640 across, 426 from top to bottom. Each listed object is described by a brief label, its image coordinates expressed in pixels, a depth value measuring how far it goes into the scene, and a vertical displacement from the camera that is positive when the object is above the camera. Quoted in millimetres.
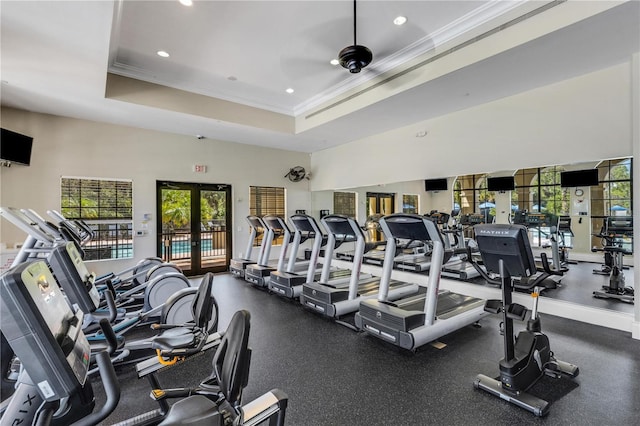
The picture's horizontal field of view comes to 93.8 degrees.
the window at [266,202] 8367 +355
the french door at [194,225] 7062 -286
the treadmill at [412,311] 3225 -1158
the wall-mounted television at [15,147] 4941 +1155
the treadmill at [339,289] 4254 -1150
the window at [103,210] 6082 +81
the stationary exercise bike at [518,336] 2396 -1068
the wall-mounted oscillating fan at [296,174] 8930 +1208
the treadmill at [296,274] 5148 -1076
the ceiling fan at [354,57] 3646 +1960
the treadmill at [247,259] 6730 -1082
